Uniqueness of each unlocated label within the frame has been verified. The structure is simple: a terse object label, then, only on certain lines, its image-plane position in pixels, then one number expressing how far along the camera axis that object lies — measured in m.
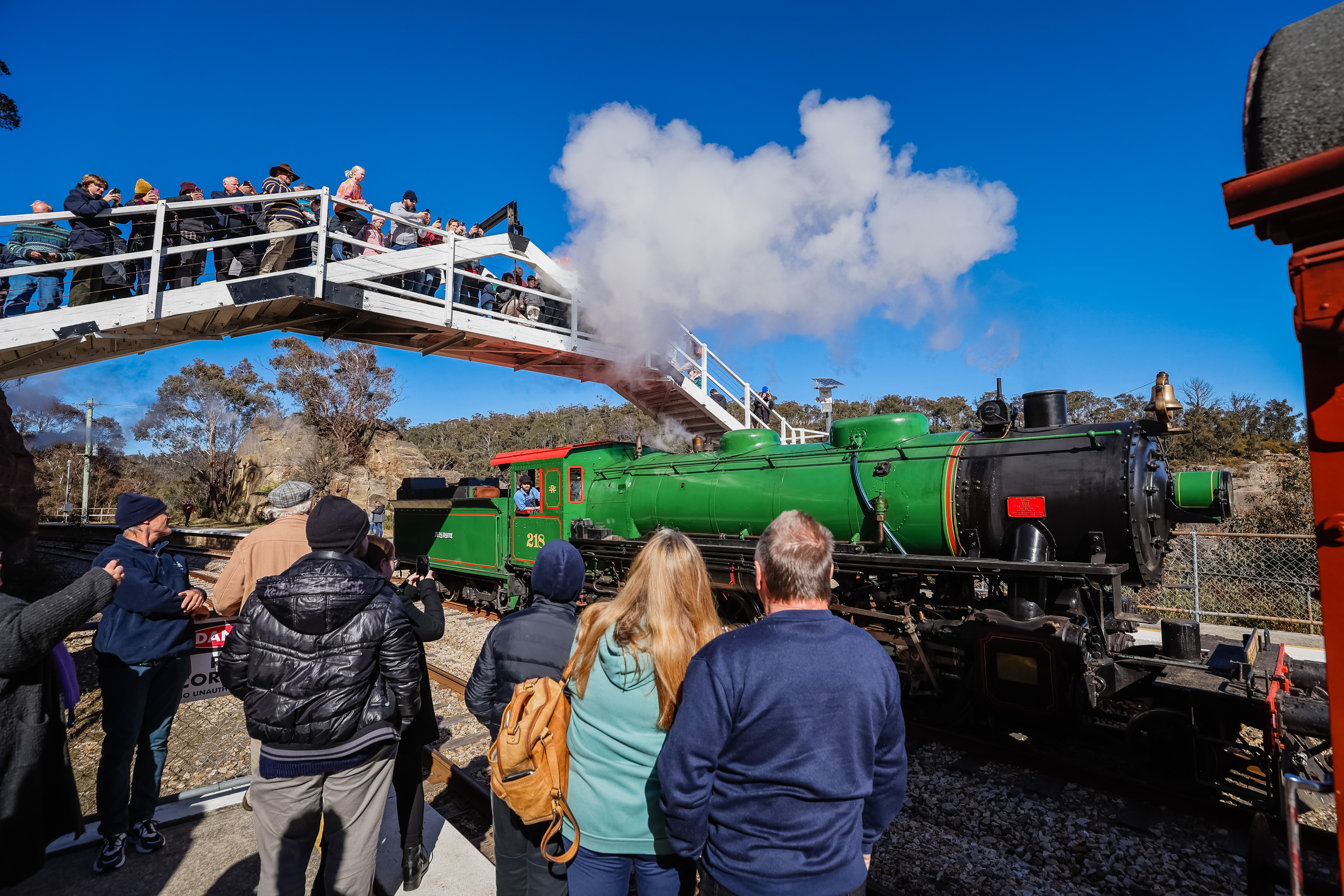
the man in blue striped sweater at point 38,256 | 6.96
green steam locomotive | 5.46
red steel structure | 1.51
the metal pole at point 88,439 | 36.29
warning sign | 4.05
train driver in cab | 11.18
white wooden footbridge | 7.15
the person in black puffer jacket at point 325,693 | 2.54
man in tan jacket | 3.62
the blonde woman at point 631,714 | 2.16
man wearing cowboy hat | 8.00
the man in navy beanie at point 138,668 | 3.53
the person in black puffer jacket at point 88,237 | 7.13
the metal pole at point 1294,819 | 2.09
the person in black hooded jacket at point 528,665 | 2.61
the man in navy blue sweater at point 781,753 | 1.83
